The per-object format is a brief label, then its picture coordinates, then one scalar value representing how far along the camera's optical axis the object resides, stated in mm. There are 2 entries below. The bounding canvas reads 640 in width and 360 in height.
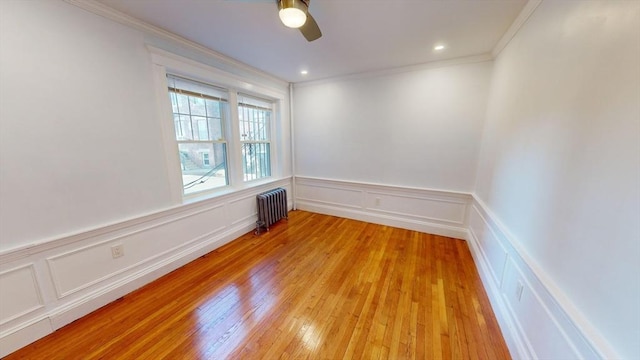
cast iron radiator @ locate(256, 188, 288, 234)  3320
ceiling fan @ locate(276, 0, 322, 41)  1291
